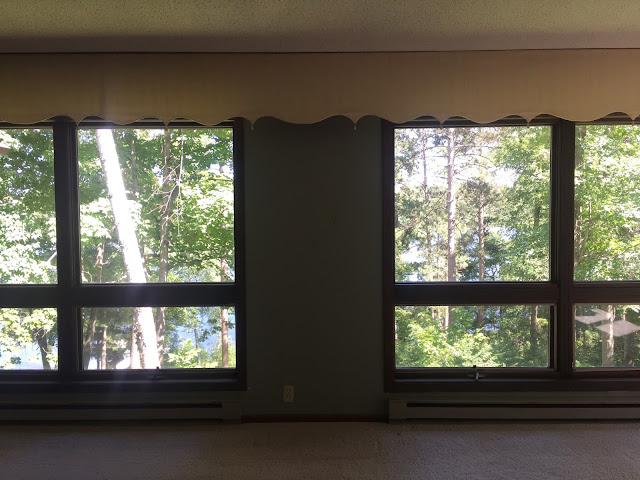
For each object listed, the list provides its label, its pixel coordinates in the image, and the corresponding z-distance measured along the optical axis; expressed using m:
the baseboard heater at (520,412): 2.79
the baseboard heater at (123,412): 2.79
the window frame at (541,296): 2.84
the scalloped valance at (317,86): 2.63
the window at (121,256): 2.86
